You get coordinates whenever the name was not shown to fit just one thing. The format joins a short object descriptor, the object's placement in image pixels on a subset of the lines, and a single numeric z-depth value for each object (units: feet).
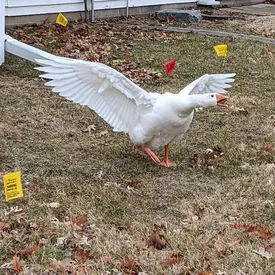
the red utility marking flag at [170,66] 20.66
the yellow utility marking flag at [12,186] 13.97
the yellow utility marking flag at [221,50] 25.12
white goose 15.66
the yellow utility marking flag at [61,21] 31.20
